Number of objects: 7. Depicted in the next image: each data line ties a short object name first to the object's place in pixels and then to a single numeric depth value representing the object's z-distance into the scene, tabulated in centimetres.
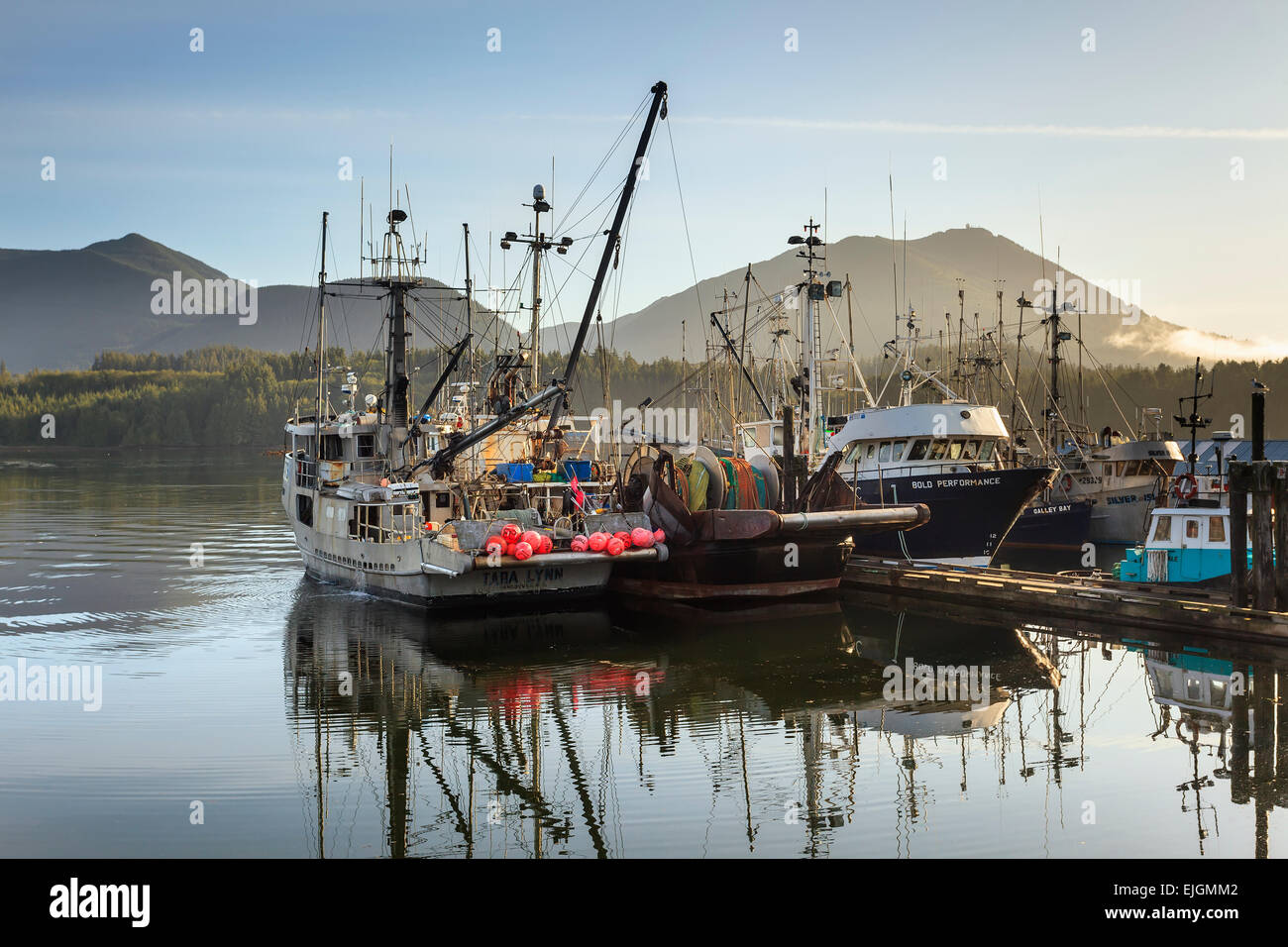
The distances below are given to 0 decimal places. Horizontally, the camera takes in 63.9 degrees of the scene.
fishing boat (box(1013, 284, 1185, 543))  4481
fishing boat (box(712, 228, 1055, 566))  3194
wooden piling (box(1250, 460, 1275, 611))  1942
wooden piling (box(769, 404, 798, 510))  2773
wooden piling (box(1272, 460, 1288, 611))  1938
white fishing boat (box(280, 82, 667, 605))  2511
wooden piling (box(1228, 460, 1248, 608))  1969
